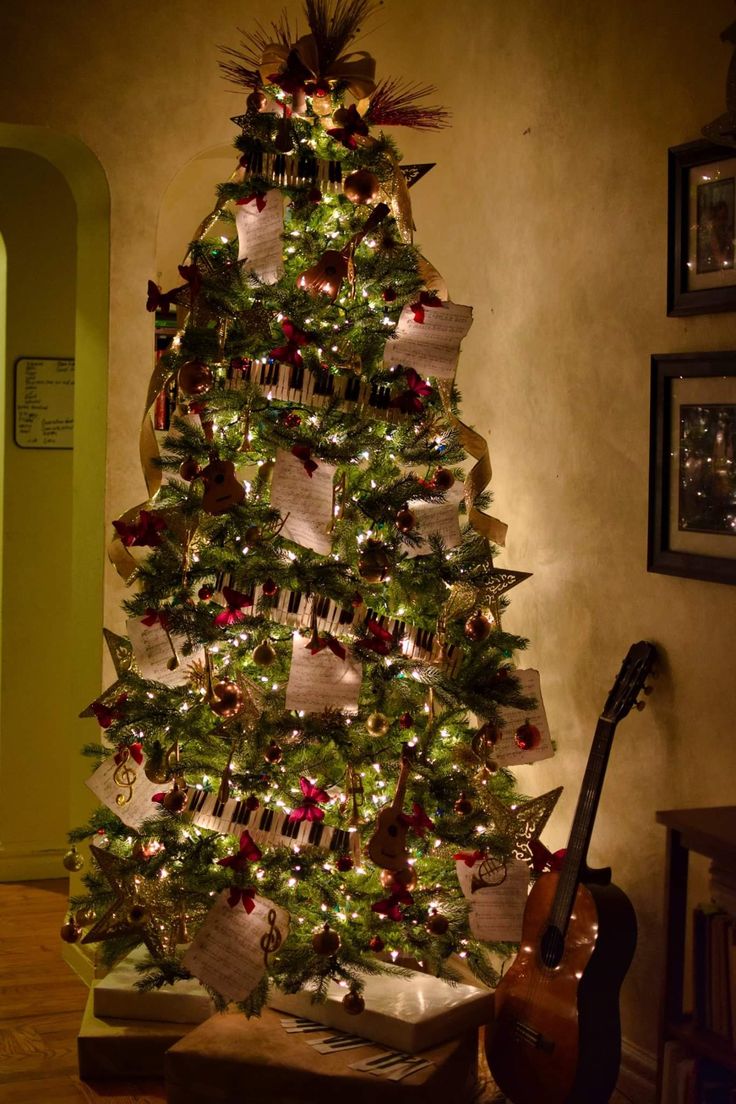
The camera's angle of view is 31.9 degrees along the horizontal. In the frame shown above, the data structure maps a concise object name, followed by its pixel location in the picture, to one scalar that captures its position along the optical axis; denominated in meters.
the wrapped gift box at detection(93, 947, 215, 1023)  3.05
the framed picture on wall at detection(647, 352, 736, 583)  2.69
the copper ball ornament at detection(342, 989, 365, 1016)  2.79
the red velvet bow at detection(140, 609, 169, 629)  2.79
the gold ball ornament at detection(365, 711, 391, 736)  2.81
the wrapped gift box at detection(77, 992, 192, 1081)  3.00
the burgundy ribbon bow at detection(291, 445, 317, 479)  2.73
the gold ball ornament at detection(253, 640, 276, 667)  2.75
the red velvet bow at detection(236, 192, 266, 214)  2.84
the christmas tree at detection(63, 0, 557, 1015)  2.81
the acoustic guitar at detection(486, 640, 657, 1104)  2.64
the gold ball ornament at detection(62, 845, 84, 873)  3.16
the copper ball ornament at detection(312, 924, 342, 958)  2.75
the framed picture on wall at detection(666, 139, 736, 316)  2.67
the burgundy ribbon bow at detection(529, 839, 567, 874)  2.93
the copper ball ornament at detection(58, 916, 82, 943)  3.05
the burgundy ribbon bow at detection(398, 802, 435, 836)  2.79
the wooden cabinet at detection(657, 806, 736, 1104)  2.37
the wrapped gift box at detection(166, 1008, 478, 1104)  2.67
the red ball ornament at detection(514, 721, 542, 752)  2.92
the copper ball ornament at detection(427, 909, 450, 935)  2.88
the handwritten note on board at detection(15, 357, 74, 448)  4.64
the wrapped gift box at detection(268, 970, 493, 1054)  2.82
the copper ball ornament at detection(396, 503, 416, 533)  2.81
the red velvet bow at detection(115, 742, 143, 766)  2.90
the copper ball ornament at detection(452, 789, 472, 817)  2.89
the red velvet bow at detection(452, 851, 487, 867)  2.89
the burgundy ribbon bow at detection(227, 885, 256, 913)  2.76
